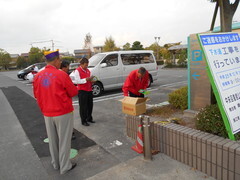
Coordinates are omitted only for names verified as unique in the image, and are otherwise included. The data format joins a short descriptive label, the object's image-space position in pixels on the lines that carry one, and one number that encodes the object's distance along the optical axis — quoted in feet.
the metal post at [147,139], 10.20
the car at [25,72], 64.13
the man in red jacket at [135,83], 15.03
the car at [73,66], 50.61
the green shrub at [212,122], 9.29
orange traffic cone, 10.93
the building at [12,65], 203.64
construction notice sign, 8.40
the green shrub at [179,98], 15.78
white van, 28.66
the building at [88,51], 129.87
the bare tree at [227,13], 12.04
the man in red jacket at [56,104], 9.27
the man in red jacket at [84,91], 15.55
